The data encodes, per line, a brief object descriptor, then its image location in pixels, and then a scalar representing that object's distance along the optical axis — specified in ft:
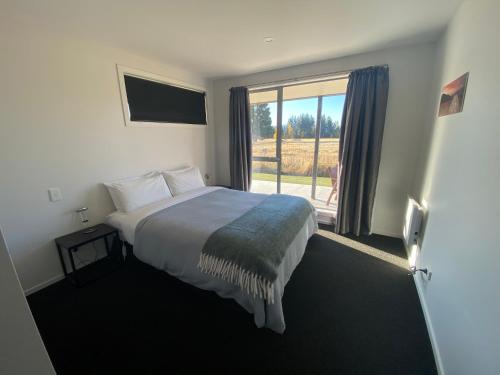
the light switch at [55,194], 6.56
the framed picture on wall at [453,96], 4.70
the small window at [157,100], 8.38
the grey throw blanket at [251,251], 4.70
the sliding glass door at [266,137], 11.54
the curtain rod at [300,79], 9.02
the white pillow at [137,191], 7.63
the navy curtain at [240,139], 11.39
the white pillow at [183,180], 9.55
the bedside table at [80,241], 6.34
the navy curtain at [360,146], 8.39
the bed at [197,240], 4.90
